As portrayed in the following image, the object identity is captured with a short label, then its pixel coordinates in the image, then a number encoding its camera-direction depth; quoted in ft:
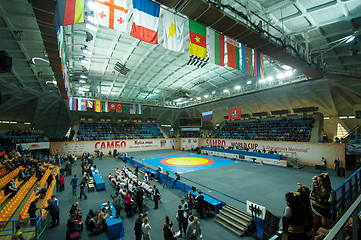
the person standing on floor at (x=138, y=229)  20.04
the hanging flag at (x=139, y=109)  92.18
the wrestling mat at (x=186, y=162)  59.41
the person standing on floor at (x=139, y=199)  27.96
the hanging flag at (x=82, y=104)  68.57
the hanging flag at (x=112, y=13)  17.76
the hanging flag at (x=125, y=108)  86.91
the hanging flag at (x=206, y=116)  92.52
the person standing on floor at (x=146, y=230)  19.11
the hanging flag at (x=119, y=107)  84.53
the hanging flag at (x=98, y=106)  77.29
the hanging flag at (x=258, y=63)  33.14
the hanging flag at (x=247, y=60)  30.58
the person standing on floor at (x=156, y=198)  29.27
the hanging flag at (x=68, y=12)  15.53
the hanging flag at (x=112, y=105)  82.17
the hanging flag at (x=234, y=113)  80.74
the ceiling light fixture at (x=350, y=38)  36.39
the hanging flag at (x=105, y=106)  79.91
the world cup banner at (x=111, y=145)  80.02
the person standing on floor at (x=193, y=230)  18.57
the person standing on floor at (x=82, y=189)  32.71
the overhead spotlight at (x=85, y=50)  45.34
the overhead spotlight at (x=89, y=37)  39.00
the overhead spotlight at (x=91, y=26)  33.87
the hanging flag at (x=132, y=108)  88.65
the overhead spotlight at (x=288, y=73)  58.96
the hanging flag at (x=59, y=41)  21.76
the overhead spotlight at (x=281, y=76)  63.38
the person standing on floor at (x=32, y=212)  22.67
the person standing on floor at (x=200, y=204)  26.66
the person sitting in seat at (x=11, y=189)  30.25
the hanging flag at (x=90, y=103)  72.64
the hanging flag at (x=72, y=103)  65.97
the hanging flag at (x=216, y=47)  26.68
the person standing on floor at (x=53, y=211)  23.33
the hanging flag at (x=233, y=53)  29.23
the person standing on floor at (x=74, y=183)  35.09
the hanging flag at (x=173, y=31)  22.46
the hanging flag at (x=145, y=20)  19.47
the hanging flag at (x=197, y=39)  23.77
